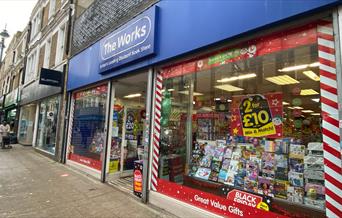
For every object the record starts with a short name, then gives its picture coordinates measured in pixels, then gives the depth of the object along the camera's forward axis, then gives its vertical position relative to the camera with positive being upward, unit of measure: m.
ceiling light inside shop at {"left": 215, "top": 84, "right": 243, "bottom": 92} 4.43 +0.93
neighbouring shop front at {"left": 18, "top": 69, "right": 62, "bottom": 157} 9.76 +0.75
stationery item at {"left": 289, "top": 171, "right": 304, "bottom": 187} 3.34 -0.70
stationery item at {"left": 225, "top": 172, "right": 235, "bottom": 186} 3.90 -0.86
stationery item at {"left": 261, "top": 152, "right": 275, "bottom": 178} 3.65 -0.55
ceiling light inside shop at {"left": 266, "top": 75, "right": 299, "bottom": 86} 4.14 +1.04
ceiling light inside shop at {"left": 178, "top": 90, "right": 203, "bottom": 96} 5.13 +0.89
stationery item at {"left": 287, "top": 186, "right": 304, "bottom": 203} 3.26 -0.92
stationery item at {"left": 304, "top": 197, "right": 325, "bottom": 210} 3.00 -0.97
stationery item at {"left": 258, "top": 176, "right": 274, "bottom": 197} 3.48 -0.88
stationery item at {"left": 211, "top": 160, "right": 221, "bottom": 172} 4.31 -0.69
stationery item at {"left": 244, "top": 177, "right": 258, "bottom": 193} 3.60 -0.90
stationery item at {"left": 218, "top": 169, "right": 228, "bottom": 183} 4.05 -0.85
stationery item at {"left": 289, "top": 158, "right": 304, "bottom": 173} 3.40 -0.49
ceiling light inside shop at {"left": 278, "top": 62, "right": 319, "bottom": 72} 3.14 +1.14
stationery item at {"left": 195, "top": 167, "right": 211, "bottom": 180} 4.33 -0.87
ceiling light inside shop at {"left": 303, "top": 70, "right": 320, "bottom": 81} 3.06 +0.94
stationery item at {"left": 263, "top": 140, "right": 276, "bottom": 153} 3.73 -0.22
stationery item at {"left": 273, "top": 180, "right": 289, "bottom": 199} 3.37 -0.89
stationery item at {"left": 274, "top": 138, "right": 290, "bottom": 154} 3.63 -0.21
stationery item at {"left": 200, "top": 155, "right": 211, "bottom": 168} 4.52 -0.65
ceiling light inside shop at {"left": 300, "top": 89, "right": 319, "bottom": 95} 3.58 +0.79
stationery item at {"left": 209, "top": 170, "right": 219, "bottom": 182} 4.16 -0.88
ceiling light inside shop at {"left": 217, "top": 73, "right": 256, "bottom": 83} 4.20 +1.10
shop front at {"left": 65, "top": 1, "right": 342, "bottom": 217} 2.94 +0.38
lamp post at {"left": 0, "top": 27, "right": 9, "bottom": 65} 18.82 +7.70
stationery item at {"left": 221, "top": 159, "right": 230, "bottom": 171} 4.19 -0.64
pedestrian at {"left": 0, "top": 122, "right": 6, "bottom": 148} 14.21 -0.50
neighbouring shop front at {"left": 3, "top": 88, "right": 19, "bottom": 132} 18.17 +1.62
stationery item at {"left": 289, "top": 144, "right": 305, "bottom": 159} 3.45 -0.28
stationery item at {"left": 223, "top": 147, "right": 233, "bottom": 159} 4.26 -0.41
